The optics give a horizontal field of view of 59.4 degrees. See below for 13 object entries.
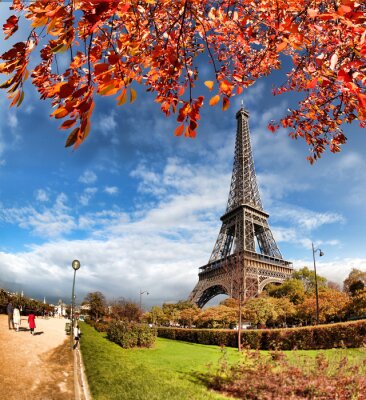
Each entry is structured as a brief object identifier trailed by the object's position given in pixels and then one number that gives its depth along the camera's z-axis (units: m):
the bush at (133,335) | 19.14
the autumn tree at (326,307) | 32.50
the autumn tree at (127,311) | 44.10
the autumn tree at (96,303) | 52.37
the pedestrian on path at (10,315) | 18.97
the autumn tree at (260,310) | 35.19
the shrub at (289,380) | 7.43
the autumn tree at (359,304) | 28.22
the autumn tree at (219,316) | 36.03
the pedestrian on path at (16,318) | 18.10
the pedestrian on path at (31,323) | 17.58
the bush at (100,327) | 32.22
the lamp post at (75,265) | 16.65
